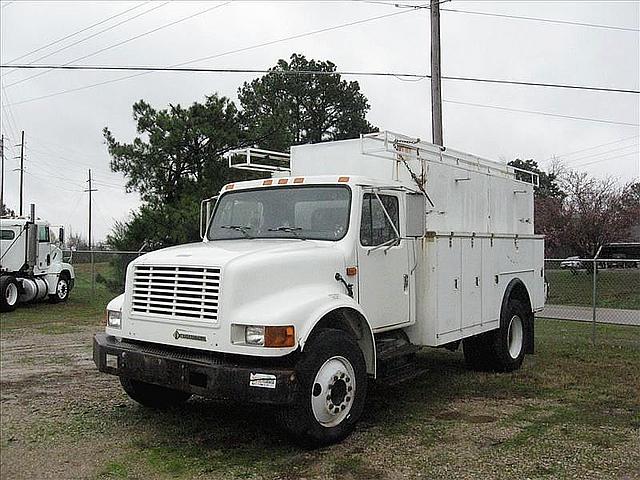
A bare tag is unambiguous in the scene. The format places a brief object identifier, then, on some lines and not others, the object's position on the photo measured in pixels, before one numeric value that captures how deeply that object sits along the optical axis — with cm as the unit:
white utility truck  530
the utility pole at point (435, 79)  1507
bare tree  2806
